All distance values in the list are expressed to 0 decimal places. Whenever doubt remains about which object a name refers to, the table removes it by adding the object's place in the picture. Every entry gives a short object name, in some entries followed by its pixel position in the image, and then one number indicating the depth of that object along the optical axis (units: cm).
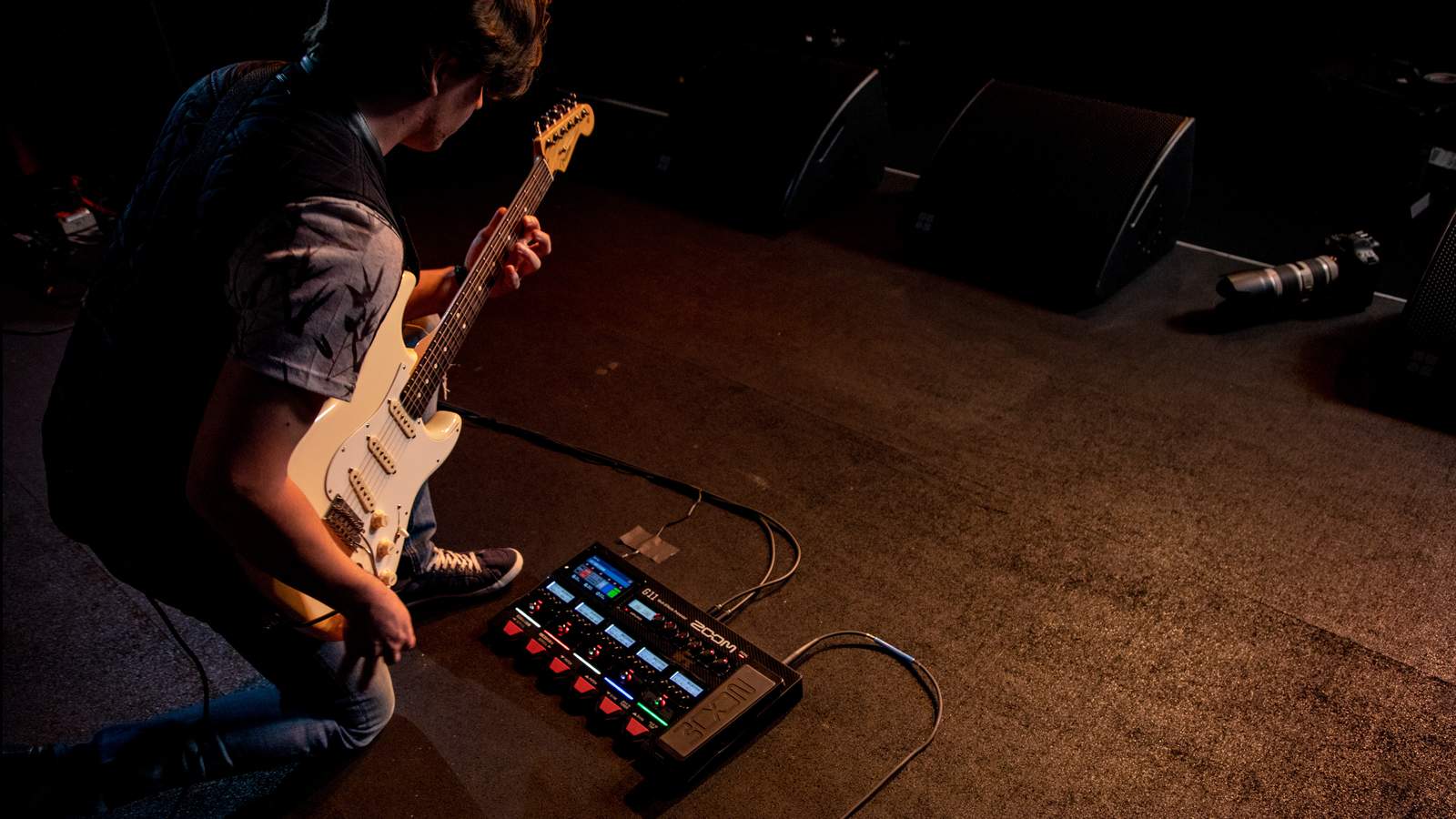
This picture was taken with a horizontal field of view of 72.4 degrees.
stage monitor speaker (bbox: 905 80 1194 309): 277
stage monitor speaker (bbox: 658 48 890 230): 323
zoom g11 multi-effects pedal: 154
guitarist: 103
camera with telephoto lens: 266
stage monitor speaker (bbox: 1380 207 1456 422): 233
